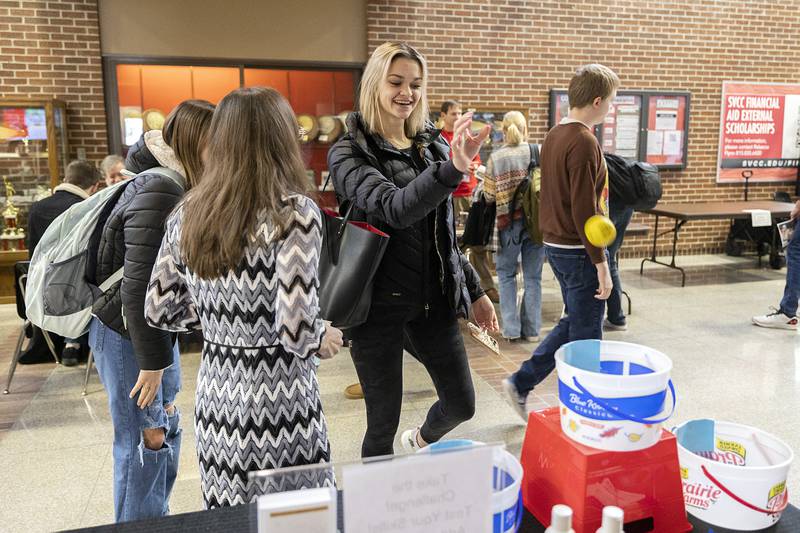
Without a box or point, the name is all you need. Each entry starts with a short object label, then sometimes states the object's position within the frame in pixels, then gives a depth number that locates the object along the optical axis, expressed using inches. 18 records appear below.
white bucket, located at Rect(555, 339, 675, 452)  41.6
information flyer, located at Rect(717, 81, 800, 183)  333.4
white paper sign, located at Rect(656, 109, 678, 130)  320.5
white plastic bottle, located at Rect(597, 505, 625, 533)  35.1
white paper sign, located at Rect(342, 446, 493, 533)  32.5
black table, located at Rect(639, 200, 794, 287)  263.7
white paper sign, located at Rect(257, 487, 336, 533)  32.6
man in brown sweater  113.3
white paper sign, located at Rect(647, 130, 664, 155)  320.5
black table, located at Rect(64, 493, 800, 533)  42.7
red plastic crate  42.0
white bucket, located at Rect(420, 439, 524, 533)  37.4
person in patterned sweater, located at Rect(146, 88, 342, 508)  56.3
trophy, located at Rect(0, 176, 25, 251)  241.4
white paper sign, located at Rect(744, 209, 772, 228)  257.8
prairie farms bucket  41.8
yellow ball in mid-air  63.1
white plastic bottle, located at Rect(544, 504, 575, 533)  36.4
